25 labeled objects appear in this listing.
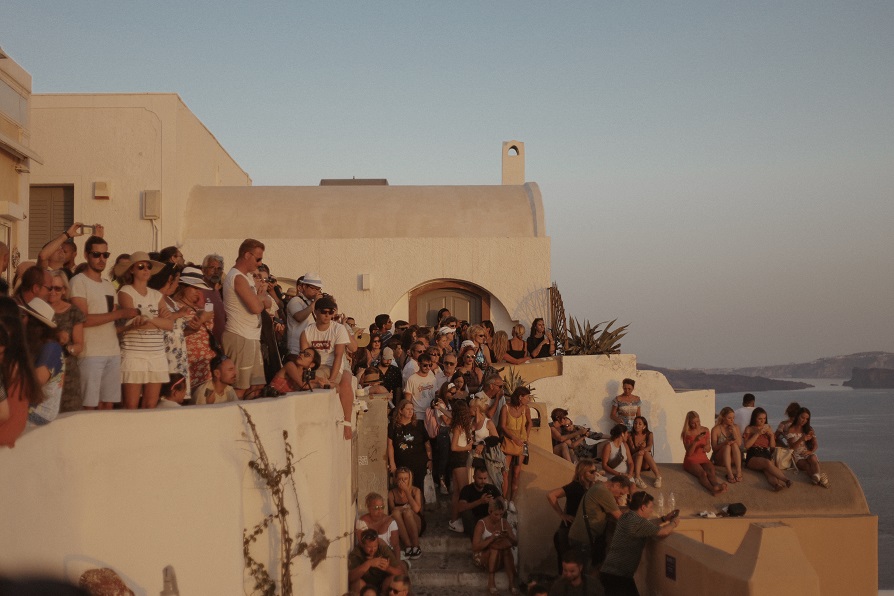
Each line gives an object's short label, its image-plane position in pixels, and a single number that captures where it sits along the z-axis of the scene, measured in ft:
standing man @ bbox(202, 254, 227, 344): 28.86
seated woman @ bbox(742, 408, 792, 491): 44.53
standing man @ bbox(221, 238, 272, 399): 28.14
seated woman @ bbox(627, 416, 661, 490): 42.32
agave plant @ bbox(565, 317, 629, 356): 60.29
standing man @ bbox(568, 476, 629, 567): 34.22
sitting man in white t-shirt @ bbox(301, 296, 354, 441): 32.01
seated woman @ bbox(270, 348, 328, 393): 28.84
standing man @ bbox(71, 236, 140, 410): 22.52
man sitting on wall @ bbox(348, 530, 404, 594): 31.94
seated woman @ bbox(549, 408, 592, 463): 45.76
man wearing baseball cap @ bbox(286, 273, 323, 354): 32.71
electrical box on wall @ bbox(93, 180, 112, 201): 63.05
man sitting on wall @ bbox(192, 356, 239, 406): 24.90
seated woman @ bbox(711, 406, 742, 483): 43.75
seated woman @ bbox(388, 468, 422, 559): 36.78
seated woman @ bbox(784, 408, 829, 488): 44.21
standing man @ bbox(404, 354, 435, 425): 41.60
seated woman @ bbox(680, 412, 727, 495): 42.91
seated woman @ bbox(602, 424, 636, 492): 41.75
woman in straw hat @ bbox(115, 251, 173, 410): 23.16
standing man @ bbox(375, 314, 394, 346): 49.88
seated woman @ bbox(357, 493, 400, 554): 34.47
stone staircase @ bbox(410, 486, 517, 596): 36.22
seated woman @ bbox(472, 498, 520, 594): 35.99
